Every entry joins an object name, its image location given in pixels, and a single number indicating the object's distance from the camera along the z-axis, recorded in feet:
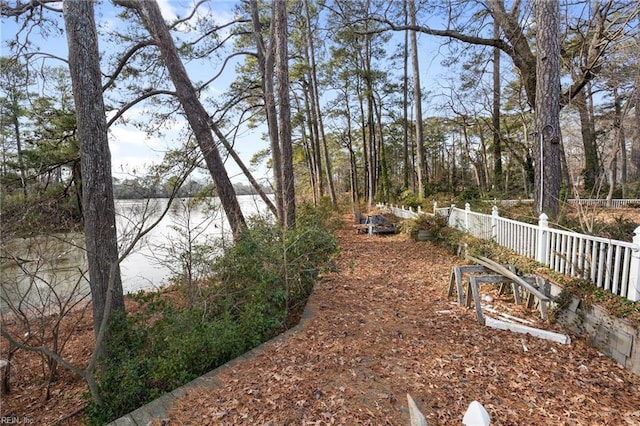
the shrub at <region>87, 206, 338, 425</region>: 8.86
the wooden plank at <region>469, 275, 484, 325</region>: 12.19
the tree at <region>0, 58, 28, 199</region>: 15.81
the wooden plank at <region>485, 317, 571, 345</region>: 10.60
